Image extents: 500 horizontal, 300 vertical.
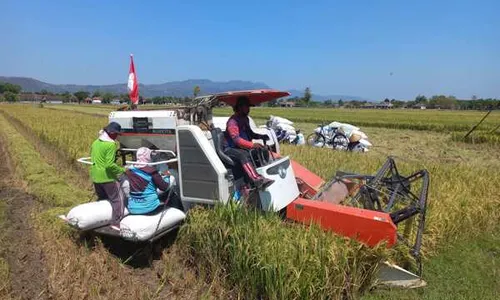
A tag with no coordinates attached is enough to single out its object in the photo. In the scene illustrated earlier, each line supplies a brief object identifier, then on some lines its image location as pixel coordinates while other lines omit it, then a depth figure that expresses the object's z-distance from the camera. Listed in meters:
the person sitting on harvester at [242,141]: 4.54
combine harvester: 4.05
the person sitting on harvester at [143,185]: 4.81
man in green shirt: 4.91
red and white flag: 7.45
